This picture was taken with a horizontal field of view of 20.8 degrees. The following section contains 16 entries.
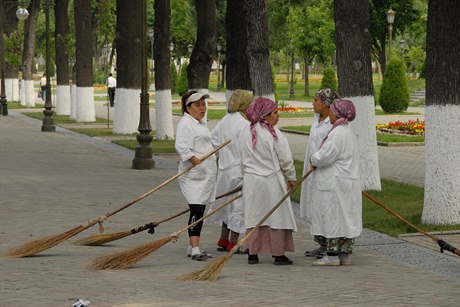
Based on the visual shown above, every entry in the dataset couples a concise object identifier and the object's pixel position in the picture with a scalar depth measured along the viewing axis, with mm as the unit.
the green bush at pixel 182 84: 69875
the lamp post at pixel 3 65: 48875
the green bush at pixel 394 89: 45438
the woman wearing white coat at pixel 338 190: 10984
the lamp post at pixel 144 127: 22578
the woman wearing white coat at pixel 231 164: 11953
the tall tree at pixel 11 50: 57200
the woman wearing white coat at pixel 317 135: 11578
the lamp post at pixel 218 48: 77288
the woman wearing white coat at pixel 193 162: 11602
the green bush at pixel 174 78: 77725
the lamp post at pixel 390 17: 50409
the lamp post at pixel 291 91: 67719
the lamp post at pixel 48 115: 36281
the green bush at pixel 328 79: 53425
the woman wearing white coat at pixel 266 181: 11117
